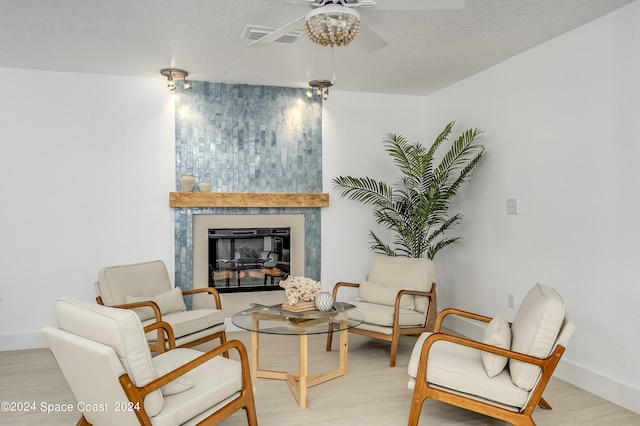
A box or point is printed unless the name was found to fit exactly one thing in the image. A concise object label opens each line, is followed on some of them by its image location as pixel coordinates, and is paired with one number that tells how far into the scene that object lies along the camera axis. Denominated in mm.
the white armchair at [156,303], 3715
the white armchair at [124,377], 2080
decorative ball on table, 3582
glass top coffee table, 3233
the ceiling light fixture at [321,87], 5145
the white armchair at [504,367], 2541
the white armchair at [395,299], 4062
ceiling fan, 2414
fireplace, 5184
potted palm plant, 4844
